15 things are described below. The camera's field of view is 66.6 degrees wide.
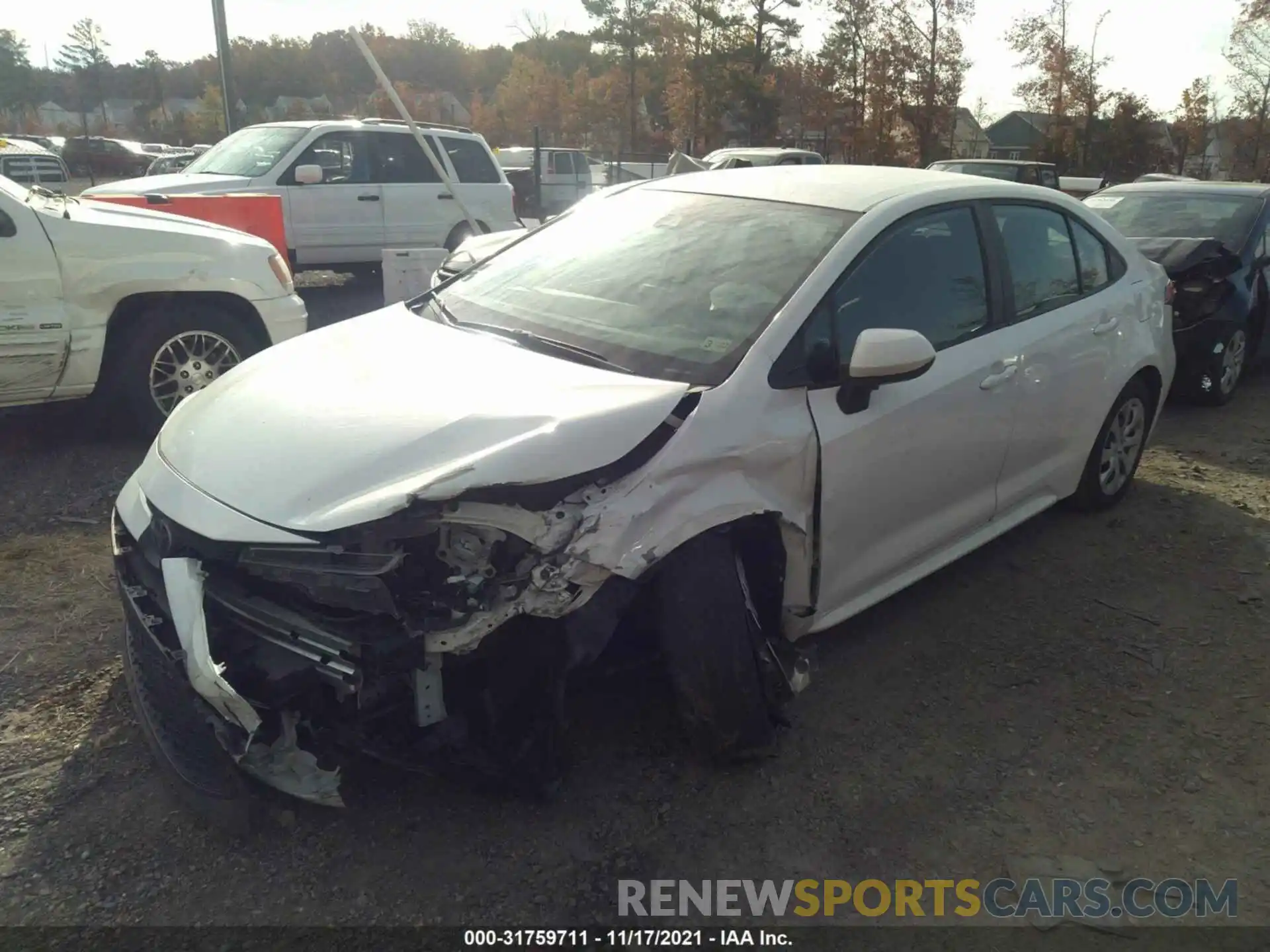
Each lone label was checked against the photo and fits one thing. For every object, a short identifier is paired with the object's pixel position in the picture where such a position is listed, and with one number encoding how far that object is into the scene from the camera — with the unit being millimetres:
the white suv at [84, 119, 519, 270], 10156
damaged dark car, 7008
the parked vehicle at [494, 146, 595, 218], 20609
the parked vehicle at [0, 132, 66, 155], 33250
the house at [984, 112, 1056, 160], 32938
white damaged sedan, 2393
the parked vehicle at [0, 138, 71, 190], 18984
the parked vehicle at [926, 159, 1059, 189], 16078
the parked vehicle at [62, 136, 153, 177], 37156
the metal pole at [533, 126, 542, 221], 17922
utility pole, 14516
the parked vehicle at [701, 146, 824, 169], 17781
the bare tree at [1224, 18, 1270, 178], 29750
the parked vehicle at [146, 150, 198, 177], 16066
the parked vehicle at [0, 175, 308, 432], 5090
